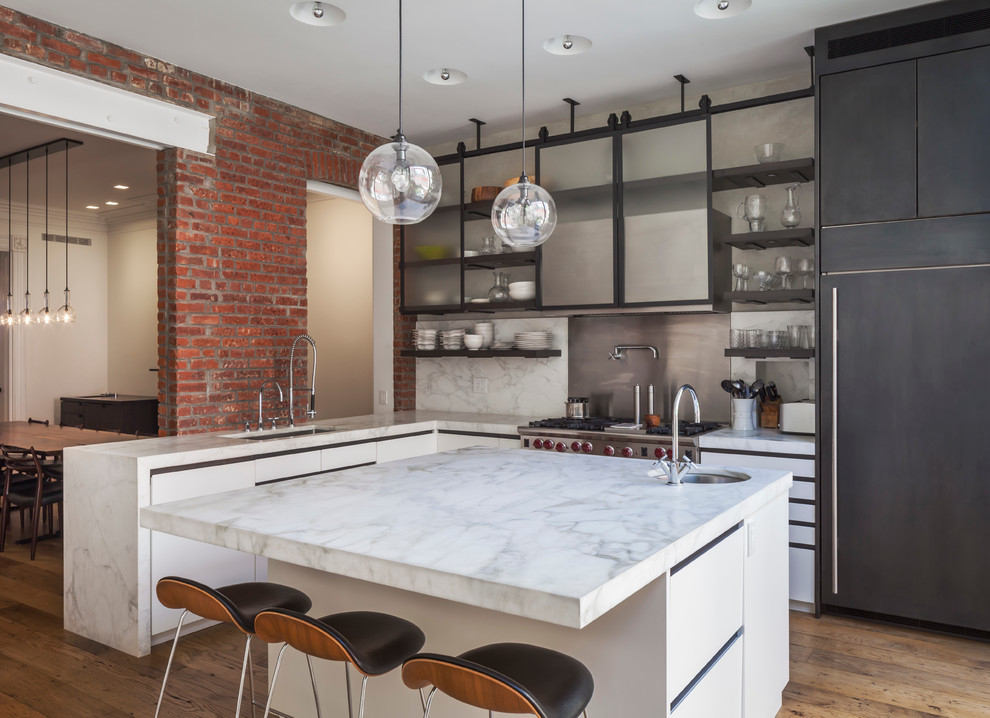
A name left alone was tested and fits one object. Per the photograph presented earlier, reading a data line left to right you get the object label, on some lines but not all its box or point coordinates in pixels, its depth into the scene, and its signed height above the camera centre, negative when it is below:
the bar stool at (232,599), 1.98 -0.72
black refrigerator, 3.44 +0.21
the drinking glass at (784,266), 4.19 +0.53
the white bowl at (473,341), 5.48 +0.13
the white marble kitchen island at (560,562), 1.59 -0.47
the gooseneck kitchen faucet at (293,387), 4.59 -0.19
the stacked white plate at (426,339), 5.66 +0.15
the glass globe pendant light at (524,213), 2.71 +0.55
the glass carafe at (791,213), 4.17 +0.84
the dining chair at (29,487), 4.84 -0.90
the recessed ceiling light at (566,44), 3.90 +1.71
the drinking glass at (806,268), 4.21 +0.53
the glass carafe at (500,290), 5.21 +0.49
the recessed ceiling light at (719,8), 3.48 +1.71
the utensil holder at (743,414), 4.26 -0.33
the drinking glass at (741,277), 4.37 +0.49
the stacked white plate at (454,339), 5.57 +0.15
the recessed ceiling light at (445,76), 4.36 +1.73
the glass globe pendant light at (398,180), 2.27 +0.56
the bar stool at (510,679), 1.47 -0.74
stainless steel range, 4.11 -0.48
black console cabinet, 8.47 -0.65
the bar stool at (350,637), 1.73 -0.73
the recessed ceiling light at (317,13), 3.50 +1.70
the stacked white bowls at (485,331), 5.55 +0.21
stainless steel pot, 5.02 -0.35
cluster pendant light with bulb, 6.20 +1.34
